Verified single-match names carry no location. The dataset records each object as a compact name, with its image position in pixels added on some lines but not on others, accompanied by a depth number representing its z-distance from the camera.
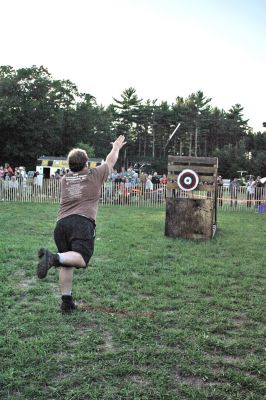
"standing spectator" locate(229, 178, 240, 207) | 21.70
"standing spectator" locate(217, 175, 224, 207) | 21.56
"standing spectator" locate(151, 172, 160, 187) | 23.75
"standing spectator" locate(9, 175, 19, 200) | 21.62
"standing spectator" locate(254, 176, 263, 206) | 21.26
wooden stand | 10.38
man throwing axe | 4.48
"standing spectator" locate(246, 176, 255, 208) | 21.92
